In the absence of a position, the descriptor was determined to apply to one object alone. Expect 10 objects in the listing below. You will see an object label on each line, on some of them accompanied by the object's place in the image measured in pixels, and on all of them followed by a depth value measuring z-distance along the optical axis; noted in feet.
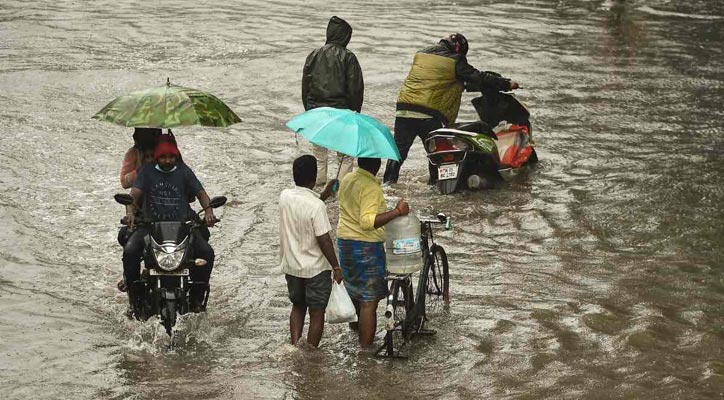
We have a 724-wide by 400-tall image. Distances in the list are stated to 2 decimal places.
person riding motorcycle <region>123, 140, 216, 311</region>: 59.36
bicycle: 56.24
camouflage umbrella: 58.80
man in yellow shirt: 56.29
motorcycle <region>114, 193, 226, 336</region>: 57.62
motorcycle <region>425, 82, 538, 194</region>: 87.92
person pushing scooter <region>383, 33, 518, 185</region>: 89.04
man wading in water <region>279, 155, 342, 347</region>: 55.36
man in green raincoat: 86.58
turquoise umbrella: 55.26
